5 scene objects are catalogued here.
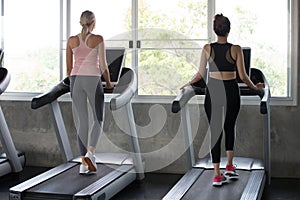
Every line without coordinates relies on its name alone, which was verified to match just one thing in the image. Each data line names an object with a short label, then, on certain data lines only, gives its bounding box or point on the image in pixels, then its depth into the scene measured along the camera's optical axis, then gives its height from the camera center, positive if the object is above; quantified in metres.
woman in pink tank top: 4.58 +0.22
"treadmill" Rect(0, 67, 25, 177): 5.57 -0.63
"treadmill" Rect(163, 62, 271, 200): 4.19 -0.74
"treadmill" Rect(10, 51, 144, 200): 4.29 -0.76
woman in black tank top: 4.21 +0.17
